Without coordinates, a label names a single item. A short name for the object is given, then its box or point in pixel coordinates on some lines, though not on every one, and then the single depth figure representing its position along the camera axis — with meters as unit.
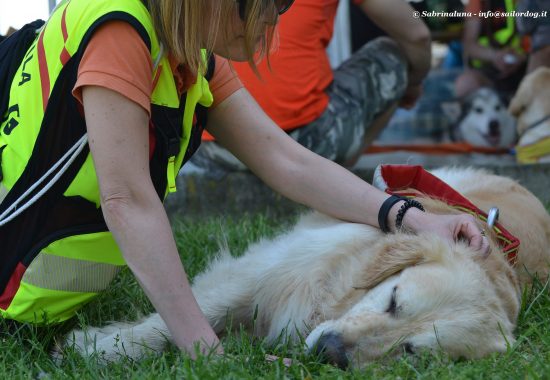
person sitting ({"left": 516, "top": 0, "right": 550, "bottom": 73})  6.04
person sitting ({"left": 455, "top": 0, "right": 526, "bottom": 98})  7.19
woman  2.15
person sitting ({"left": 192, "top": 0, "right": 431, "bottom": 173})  4.32
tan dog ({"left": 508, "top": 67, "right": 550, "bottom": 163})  5.65
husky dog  7.51
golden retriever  2.32
